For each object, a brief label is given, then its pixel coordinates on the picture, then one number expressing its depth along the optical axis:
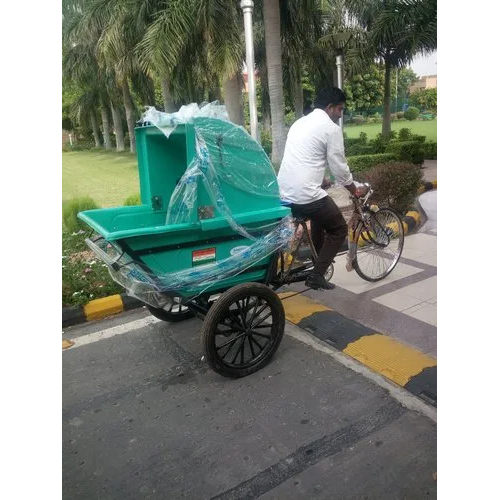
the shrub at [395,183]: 6.40
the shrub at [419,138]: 13.21
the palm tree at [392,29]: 10.50
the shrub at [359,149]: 15.41
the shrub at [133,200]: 6.72
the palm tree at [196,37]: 8.83
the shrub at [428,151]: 12.98
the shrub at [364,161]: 10.82
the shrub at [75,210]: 5.99
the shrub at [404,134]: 15.44
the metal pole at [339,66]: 10.04
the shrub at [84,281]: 4.20
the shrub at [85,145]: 31.52
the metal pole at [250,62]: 5.63
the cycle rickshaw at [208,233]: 2.78
